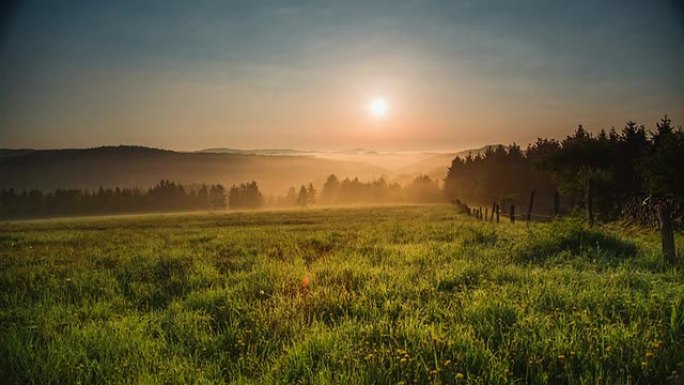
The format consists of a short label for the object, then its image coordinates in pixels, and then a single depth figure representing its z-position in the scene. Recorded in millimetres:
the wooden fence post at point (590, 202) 24191
